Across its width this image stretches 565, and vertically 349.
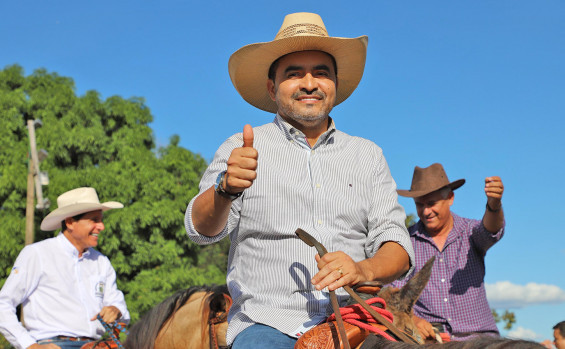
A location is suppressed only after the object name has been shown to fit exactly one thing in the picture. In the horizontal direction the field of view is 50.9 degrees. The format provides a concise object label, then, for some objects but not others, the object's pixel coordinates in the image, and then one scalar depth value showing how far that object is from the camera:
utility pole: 15.73
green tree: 19.69
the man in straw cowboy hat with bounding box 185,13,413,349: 2.47
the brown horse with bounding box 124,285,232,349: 4.46
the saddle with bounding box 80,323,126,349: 5.16
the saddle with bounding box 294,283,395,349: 2.17
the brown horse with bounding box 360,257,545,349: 2.07
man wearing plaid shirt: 5.45
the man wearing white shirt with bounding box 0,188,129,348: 5.50
